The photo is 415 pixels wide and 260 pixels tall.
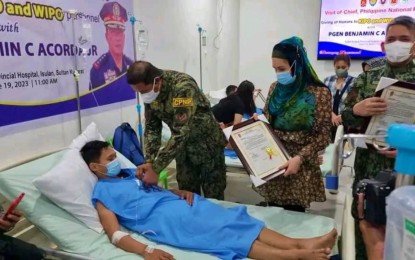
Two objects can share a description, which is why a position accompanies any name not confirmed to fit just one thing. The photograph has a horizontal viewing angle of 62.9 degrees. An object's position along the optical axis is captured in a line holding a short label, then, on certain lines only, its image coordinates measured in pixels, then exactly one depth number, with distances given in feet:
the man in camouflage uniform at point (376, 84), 4.84
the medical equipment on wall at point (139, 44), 9.57
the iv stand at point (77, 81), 7.54
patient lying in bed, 5.40
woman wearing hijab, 6.03
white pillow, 5.89
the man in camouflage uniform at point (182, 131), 6.59
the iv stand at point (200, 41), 14.19
